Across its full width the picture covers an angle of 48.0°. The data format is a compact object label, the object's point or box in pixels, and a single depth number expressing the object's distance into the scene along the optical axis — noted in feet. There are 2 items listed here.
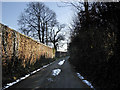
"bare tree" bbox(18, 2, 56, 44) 101.55
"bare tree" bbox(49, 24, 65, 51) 146.00
